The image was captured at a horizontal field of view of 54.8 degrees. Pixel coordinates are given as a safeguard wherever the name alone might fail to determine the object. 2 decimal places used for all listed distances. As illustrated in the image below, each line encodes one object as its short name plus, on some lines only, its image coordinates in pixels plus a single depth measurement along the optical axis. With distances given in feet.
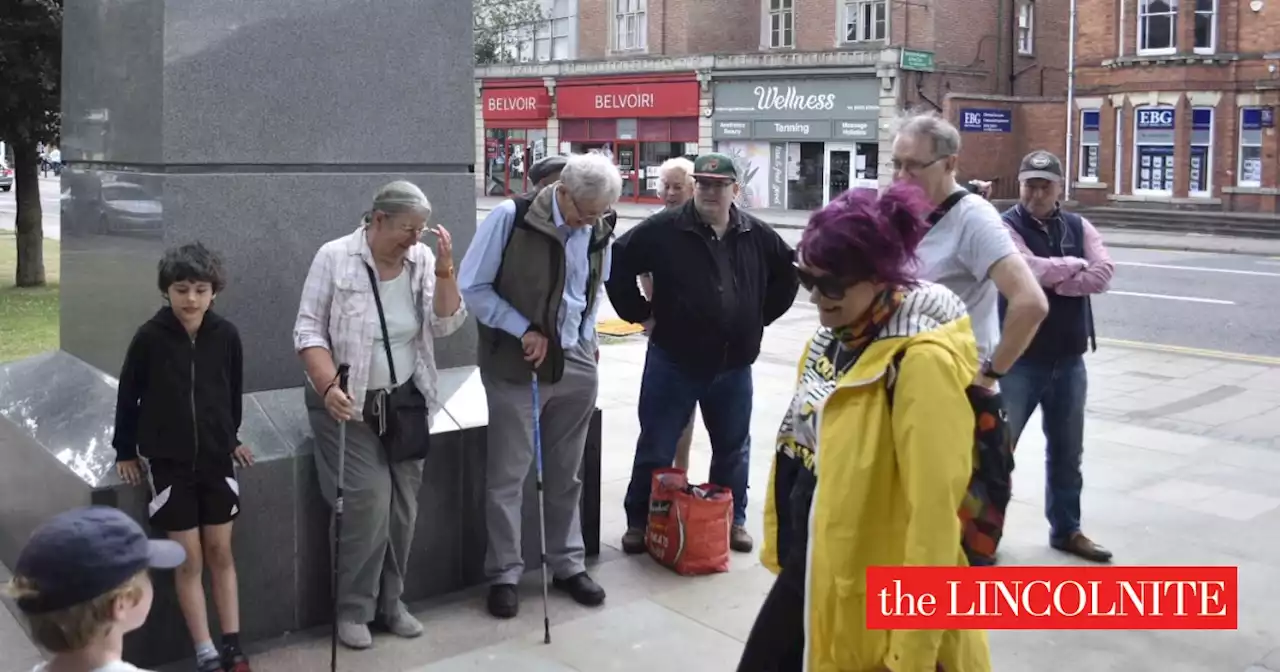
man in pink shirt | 18.76
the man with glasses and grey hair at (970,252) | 13.12
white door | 120.37
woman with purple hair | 8.91
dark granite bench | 14.92
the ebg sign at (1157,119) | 107.86
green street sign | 115.65
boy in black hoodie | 13.79
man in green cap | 18.53
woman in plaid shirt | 15.14
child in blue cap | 7.42
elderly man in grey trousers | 16.63
